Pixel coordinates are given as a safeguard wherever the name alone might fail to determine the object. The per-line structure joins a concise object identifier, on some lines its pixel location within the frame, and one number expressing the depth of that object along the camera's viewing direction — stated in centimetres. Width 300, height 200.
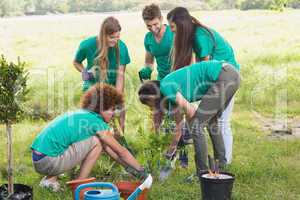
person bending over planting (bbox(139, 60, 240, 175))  446
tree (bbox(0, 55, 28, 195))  398
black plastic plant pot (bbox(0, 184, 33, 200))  396
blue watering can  341
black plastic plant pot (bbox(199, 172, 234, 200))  417
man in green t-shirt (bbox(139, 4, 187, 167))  543
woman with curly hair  443
